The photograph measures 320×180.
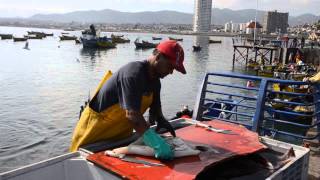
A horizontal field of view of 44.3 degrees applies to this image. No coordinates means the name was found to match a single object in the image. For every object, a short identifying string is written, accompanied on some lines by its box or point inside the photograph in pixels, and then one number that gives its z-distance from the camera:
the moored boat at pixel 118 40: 100.07
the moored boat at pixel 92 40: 77.69
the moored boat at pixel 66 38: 109.34
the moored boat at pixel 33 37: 114.84
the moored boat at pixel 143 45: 85.91
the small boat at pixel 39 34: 120.69
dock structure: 46.64
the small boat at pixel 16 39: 95.84
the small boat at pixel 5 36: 102.50
